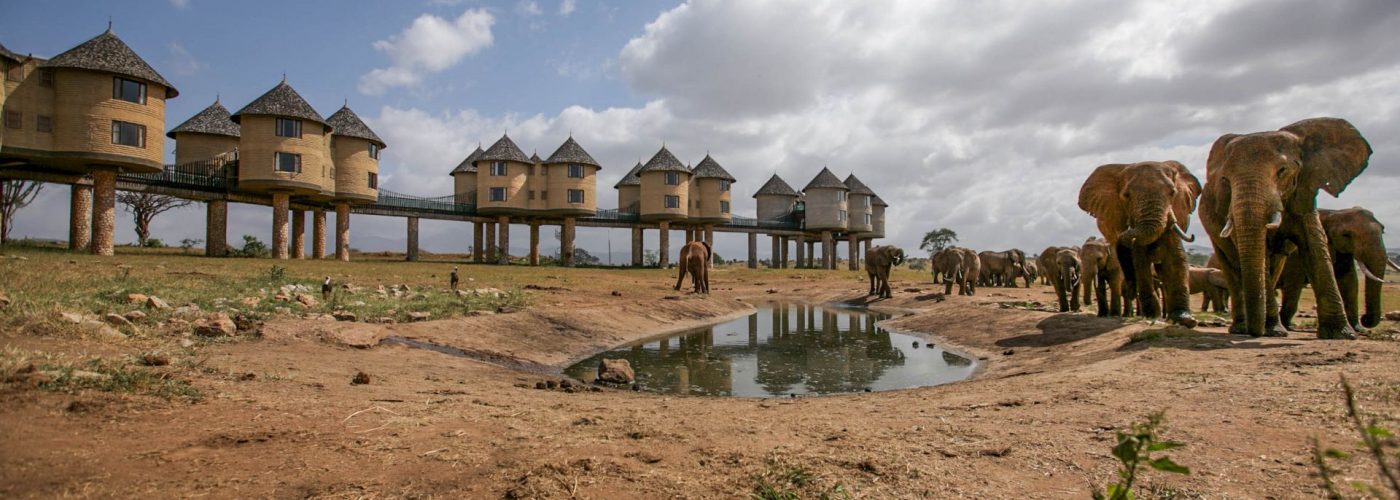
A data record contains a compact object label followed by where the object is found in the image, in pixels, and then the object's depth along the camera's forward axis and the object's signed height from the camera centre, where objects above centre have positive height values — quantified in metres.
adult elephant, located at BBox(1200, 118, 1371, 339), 9.91 +0.98
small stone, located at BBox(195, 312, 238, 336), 9.78 -0.75
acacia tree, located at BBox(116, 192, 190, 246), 51.12 +4.92
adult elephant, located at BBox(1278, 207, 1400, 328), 11.31 +0.19
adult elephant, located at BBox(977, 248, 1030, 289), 34.75 +0.30
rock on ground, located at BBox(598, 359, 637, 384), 10.60 -1.52
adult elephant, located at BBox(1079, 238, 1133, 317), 14.95 +0.02
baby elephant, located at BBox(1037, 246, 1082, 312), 18.22 -0.10
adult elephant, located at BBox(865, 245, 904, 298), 29.44 +0.43
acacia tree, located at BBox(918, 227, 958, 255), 96.94 +4.78
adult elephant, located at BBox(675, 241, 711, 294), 26.75 +0.33
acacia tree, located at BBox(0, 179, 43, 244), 41.84 +4.46
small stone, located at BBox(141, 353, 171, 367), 6.56 -0.82
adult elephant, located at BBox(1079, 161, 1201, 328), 12.77 +1.05
